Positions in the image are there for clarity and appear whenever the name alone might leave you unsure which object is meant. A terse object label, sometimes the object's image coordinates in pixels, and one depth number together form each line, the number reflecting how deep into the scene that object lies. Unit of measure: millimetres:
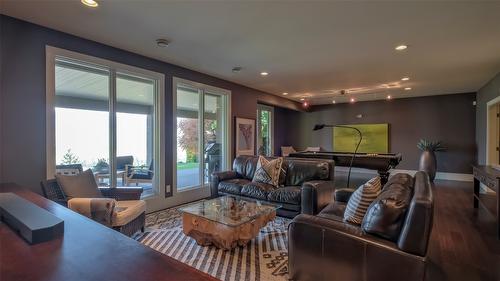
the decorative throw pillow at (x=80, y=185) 2703
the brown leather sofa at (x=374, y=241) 1574
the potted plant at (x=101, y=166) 3686
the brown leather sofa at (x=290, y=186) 3406
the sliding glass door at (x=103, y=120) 3221
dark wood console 3088
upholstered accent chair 2631
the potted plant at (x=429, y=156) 6891
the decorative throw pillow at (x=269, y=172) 4164
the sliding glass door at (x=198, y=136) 4777
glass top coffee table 2621
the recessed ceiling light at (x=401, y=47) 3510
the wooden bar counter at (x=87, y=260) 670
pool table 5250
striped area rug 2303
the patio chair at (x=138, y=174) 4094
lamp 4926
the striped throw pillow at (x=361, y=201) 2031
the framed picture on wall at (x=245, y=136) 5965
